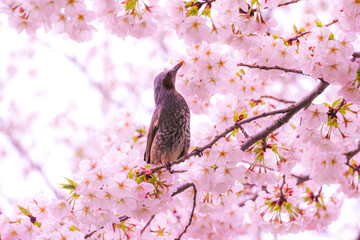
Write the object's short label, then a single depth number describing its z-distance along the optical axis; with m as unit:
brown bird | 5.99
